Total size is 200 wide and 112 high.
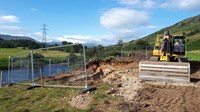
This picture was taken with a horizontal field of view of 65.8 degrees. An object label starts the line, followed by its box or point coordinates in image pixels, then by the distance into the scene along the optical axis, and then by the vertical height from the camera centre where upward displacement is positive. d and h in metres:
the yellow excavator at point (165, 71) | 7.56 -0.92
